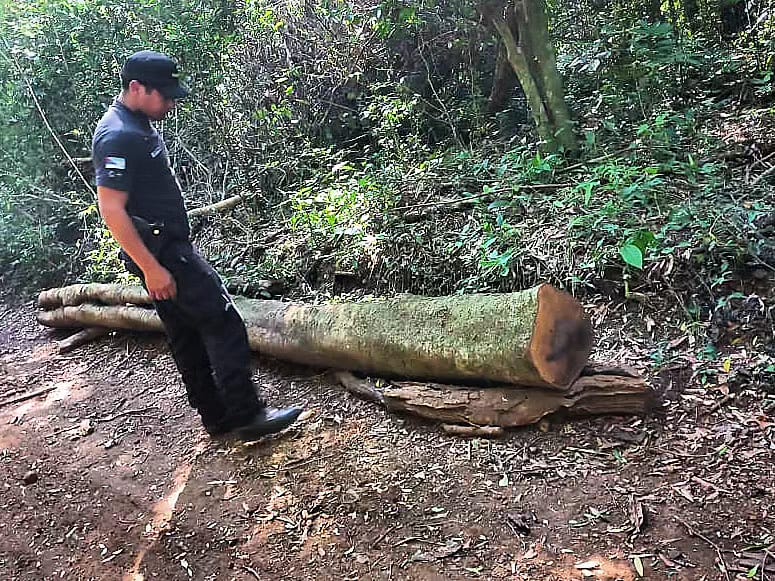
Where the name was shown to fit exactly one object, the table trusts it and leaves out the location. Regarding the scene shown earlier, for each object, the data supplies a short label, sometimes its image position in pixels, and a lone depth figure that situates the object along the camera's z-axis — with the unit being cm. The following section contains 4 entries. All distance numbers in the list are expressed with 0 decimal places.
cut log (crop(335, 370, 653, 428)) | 298
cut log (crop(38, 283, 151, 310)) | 545
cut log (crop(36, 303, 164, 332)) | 521
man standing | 300
